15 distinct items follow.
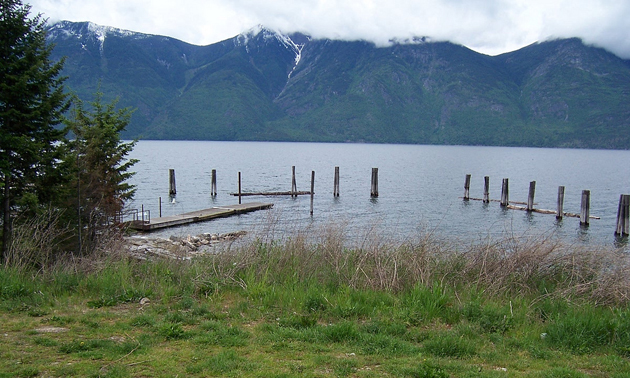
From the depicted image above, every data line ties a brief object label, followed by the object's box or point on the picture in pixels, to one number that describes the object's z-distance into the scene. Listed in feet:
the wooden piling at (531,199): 123.54
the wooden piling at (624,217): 95.81
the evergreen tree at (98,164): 57.93
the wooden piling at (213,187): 156.50
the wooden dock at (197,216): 94.02
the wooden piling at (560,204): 112.68
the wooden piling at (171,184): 155.63
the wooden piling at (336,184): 154.16
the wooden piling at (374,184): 154.20
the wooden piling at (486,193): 140.46
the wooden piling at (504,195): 132.16
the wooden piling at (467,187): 149.05
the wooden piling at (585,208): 105.91
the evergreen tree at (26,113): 42.42
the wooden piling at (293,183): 159.53
